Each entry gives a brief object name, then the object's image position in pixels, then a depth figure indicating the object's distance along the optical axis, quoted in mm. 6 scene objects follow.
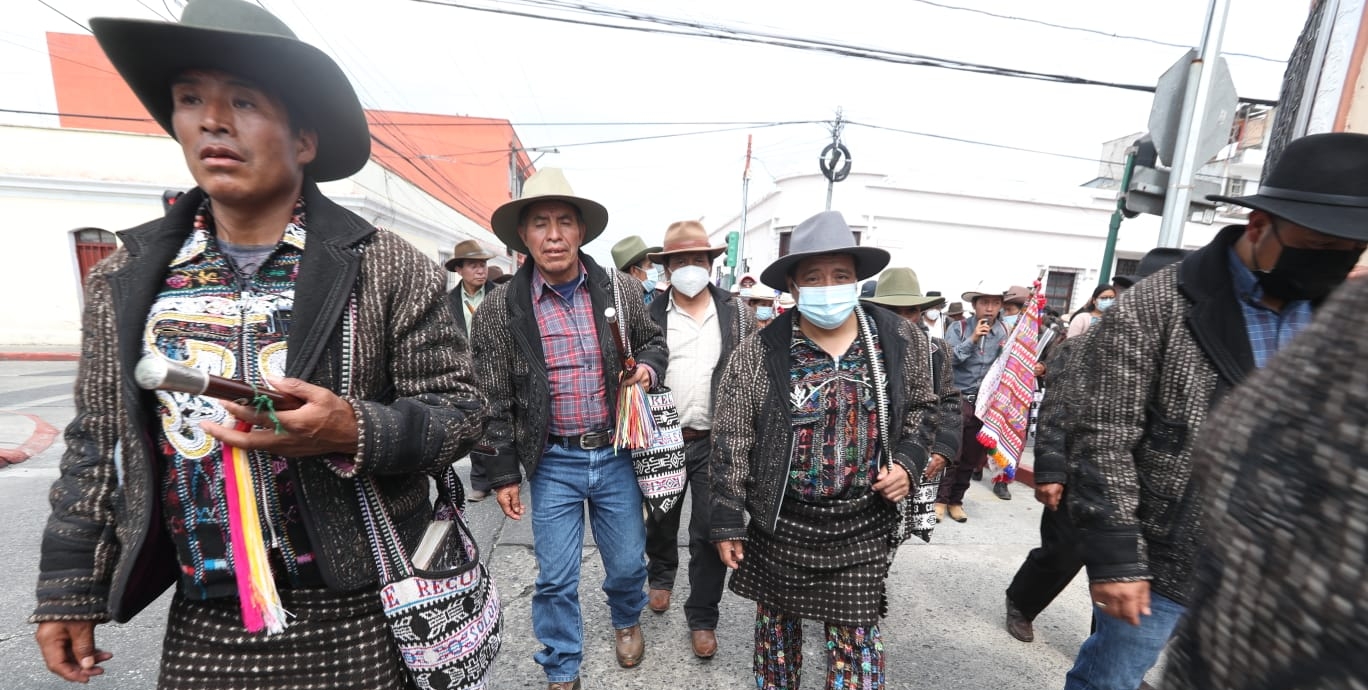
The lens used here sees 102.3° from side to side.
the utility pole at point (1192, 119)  3957
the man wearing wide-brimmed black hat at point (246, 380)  1120
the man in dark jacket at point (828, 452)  2039
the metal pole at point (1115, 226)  4484
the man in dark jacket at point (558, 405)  2336
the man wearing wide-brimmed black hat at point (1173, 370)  1469
